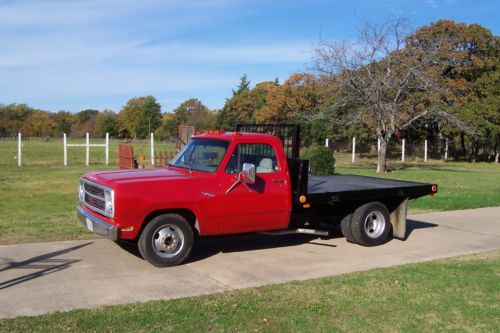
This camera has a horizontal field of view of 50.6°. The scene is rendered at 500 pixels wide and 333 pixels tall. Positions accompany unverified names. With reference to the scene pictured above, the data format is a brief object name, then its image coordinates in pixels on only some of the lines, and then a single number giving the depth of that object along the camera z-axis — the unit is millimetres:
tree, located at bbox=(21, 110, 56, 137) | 116750
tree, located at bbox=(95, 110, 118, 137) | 116562
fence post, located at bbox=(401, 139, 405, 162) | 39862
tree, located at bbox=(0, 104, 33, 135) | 111819
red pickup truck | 6816
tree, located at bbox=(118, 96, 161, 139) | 114062
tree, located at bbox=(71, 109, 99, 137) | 120062
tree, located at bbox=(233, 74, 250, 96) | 81362
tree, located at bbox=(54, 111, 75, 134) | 123188
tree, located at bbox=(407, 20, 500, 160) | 40188
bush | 21188
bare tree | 25781
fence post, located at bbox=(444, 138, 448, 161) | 45281
